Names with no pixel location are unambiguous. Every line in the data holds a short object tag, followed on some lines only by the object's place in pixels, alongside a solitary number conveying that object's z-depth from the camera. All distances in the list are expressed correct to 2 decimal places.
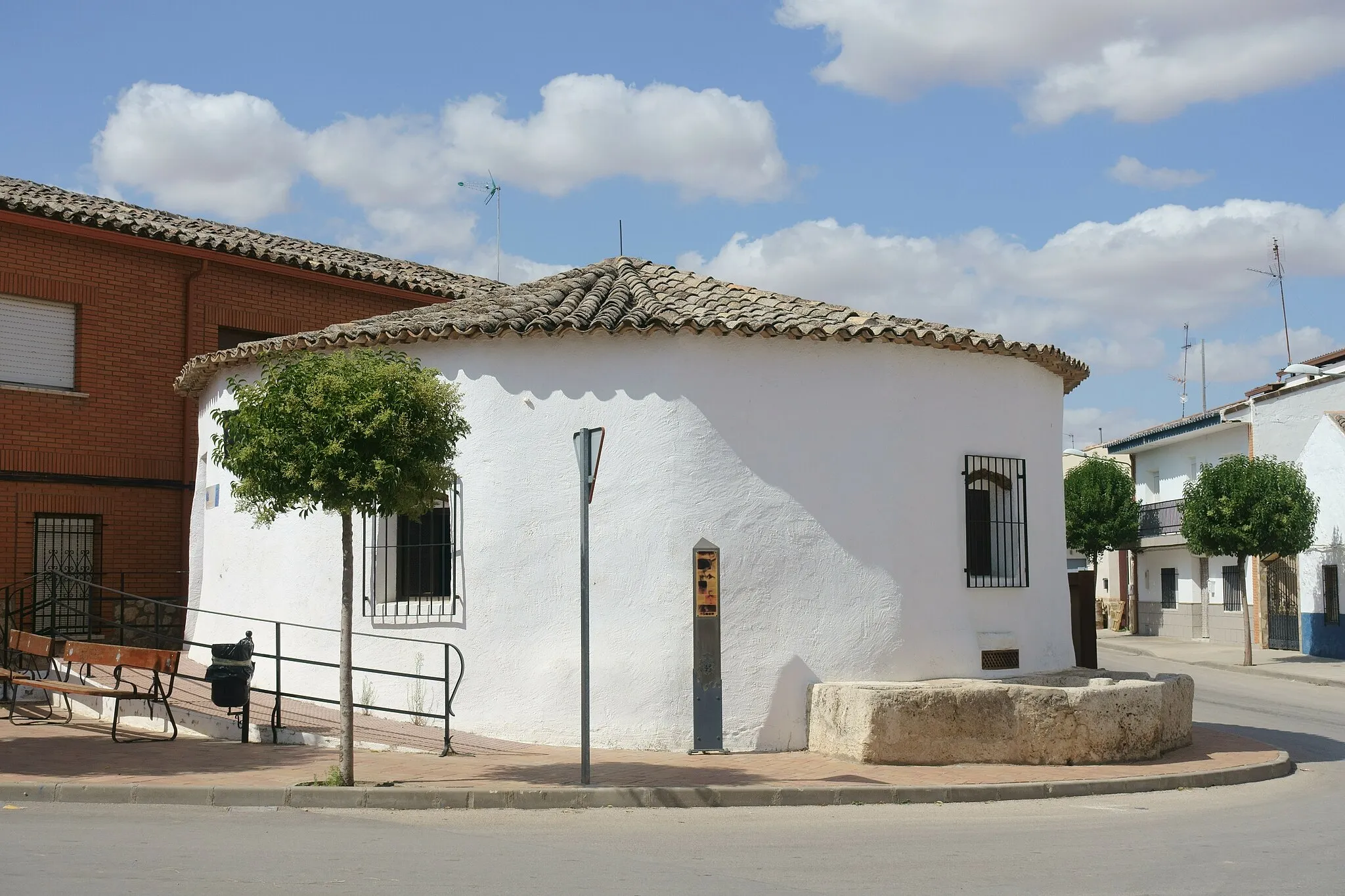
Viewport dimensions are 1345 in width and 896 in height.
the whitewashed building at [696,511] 12.08
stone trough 11.35
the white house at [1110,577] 43.34
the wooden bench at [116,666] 11.94
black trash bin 11.62
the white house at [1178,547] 35.22
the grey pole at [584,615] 9.92
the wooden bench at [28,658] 12.95
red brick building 16.81
